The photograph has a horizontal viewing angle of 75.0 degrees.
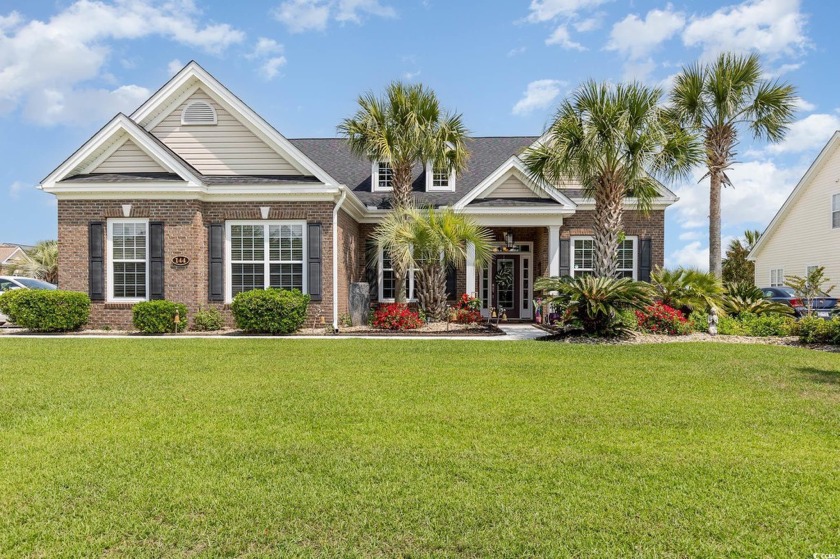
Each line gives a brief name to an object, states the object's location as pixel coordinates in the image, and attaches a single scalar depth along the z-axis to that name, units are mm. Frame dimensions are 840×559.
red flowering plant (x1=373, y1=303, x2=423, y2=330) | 14398
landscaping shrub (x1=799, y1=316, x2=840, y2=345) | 11828
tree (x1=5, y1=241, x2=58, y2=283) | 30719
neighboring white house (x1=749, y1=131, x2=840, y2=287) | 21359
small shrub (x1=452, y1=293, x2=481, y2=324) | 15602
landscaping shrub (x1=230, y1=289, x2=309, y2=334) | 13500
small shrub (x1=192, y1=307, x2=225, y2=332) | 14352
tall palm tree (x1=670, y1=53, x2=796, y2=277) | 17125
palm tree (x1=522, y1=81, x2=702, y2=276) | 12617
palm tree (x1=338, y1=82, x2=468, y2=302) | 14766
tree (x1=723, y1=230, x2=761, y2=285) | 29938
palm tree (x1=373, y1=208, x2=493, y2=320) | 14133
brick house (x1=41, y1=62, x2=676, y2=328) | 14367
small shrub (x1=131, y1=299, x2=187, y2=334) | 13641
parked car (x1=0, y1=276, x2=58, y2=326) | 17000
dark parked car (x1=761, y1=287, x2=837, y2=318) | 15542
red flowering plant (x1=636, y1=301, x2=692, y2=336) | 13312
